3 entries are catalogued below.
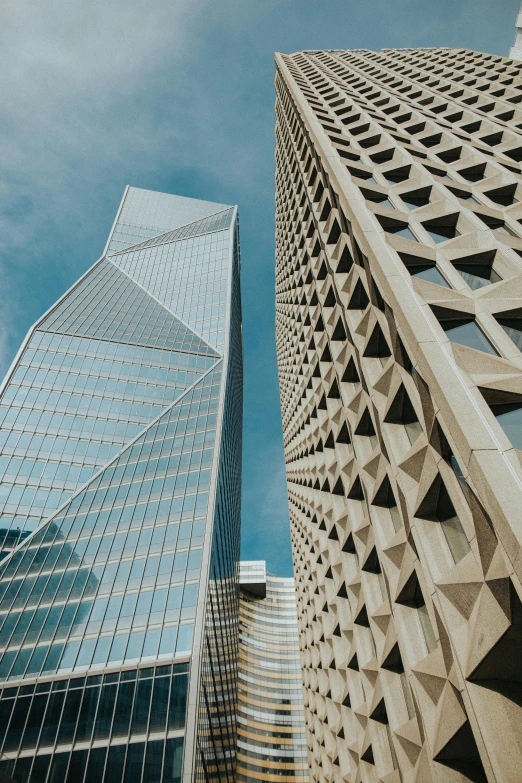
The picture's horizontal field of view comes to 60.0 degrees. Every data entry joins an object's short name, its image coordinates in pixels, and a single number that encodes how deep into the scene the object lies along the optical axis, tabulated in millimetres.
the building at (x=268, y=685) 95312
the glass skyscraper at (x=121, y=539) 29703
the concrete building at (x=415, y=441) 7352
